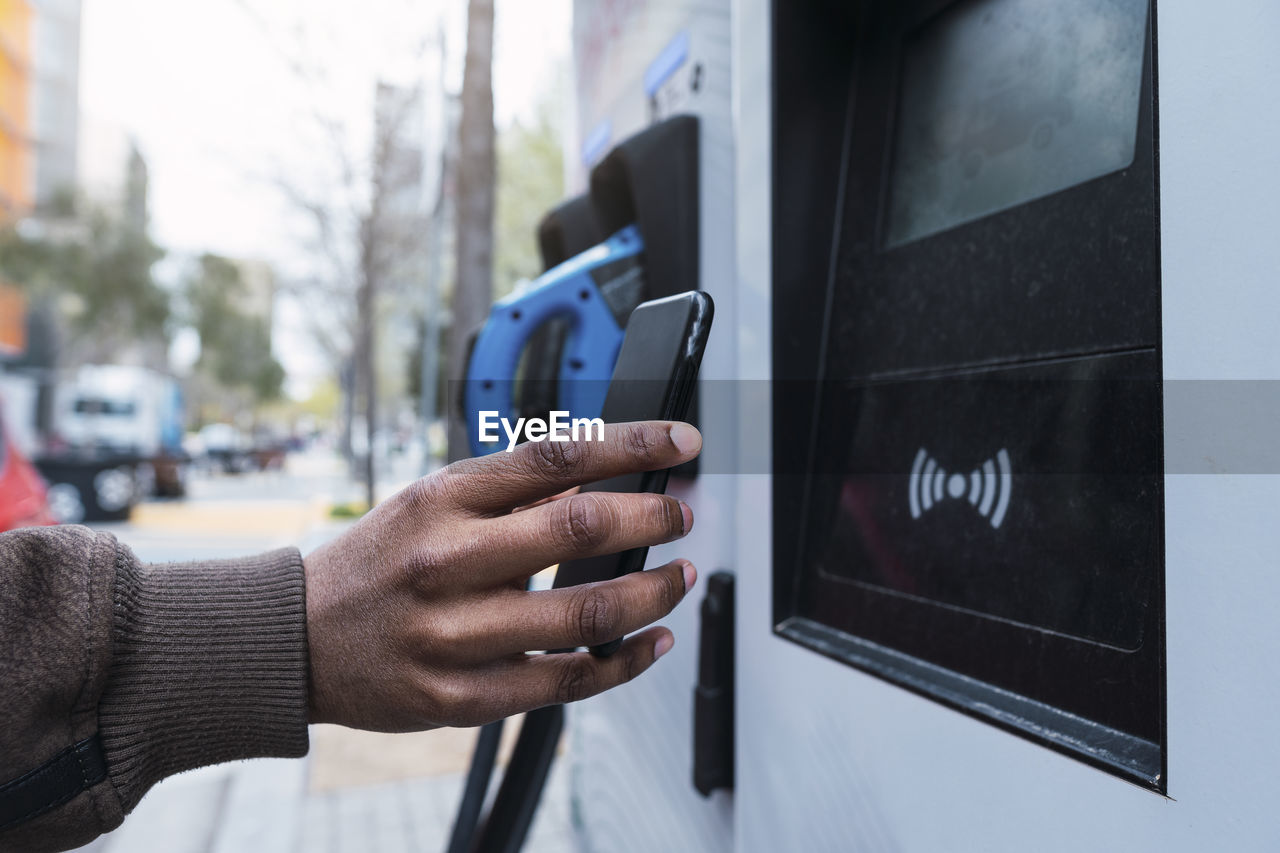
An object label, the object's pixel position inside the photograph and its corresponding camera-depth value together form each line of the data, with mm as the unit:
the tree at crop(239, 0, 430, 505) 7012
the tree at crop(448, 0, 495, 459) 3971
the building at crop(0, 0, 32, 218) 20359
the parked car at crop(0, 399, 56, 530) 3621
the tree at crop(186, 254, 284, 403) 19953
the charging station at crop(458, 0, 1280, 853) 418
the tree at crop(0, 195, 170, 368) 16594
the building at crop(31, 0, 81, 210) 22578
